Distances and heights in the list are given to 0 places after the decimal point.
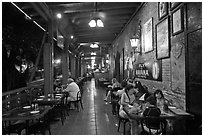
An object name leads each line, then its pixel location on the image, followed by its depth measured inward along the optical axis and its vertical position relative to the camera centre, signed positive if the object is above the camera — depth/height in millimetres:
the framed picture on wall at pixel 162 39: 4834 +786
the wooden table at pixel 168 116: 3615 -884
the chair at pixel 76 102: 7734 -1308
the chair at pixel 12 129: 4176 -1278
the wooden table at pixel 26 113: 3970 -945
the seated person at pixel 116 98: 6855 -1065
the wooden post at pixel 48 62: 7613 +291
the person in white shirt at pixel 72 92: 7754 -899
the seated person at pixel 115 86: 8764 -809
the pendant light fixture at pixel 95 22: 7048 +1700
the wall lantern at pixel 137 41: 7449 +1069
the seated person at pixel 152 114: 3645 -838
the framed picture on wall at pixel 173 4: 4328 +1457
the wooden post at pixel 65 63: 11530 +376
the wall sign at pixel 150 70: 5500 -39
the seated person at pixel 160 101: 4132 -726
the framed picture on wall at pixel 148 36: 6125 +1094
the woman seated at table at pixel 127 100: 4841 -798
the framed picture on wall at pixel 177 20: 4113 +1056
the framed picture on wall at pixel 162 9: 4940 +1555
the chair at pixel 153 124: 3706 -1056
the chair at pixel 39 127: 4219 -1287
